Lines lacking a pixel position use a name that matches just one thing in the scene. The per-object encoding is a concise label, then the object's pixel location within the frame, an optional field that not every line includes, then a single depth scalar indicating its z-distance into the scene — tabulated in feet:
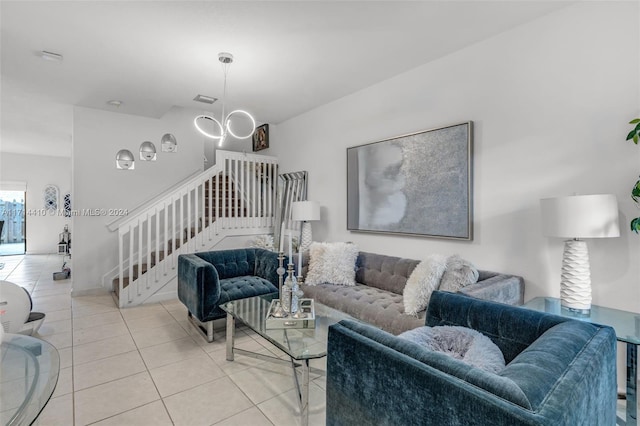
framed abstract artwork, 9.51
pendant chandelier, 9.75
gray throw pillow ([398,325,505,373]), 4.17
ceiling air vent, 13.75
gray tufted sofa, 7.59
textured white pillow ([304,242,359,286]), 10.98
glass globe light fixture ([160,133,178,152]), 10.44
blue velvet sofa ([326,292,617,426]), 2.79
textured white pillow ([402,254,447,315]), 8.00
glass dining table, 4.02
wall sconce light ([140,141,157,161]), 10.54
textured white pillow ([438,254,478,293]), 7.94
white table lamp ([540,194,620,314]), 6.15
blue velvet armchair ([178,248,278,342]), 9.71
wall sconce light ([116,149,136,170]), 10.49
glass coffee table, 6.04
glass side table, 5.54
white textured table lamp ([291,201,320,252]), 13.98
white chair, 9.34
